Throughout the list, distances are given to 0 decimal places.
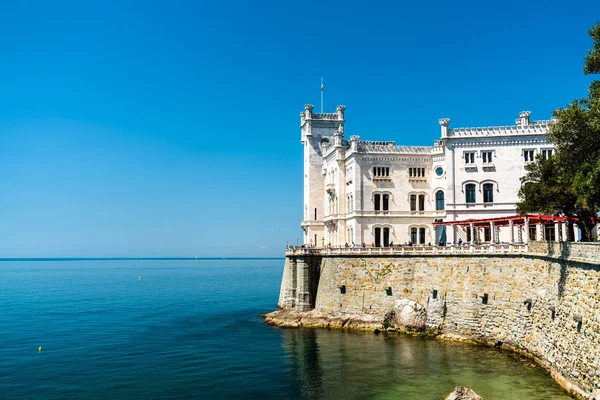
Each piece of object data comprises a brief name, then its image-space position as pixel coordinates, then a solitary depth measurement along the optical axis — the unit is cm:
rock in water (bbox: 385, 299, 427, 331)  5078
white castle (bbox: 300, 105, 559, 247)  6044
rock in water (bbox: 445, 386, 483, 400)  3005
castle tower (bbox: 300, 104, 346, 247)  7625
